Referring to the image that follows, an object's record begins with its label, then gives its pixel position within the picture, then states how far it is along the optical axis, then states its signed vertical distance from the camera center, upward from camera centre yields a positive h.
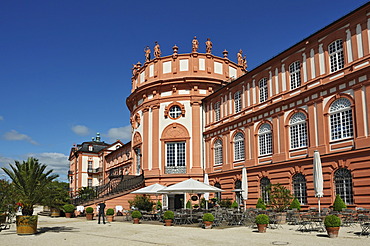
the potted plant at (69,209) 30.69 -1.87
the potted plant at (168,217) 20.05 -1.66
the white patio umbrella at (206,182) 26.28 +0.12
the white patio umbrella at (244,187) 23.52 -0.22
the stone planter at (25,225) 16.16 -1.61
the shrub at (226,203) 27.33 -1.35
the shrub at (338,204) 18.62 -1.02
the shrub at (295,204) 21.00 -1.14
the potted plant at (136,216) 22.25 -1.77
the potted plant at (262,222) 15.75 -1.55
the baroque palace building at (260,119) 19.44 +4.25
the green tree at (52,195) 17.14 -0.42
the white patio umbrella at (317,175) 18.75 +0.36
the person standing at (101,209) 23.09 -1.41
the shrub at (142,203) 29.42 -1.40
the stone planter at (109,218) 24.86 -2.09
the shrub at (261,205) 22.17 -1.24
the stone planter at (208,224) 18.01 -1.84
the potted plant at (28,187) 16.27 -0.07
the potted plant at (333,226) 13.42 -1.47
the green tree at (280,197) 21.78 -0.79
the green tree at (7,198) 16.00 -0.49
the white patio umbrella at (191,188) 20.62 -0.21
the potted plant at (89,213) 26.87 -1.91
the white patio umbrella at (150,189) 24.60 -0.30
